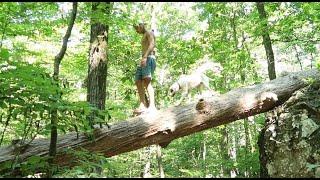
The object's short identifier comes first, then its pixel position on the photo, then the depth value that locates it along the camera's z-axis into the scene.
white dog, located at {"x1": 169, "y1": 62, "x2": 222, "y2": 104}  9.70
